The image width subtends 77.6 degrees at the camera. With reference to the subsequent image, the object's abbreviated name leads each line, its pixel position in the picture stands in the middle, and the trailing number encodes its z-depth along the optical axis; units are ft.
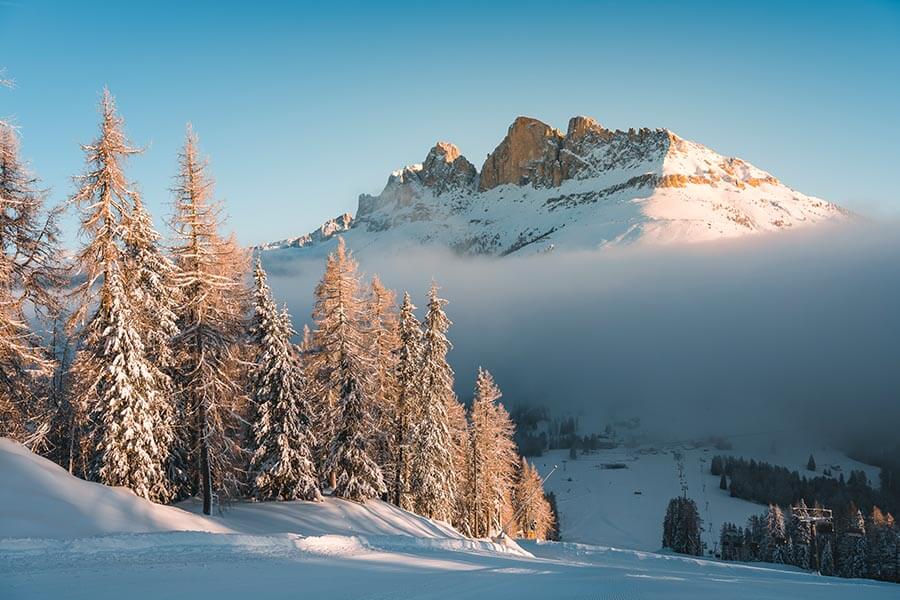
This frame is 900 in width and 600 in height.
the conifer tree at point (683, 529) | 334.85
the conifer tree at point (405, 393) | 112.98
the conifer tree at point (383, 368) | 111.14
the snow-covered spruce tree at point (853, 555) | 218.38
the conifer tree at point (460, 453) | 138.00
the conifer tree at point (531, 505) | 197.06
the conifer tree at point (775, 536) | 254.55
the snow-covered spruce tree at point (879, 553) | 218.59
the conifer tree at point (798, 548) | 229.86
